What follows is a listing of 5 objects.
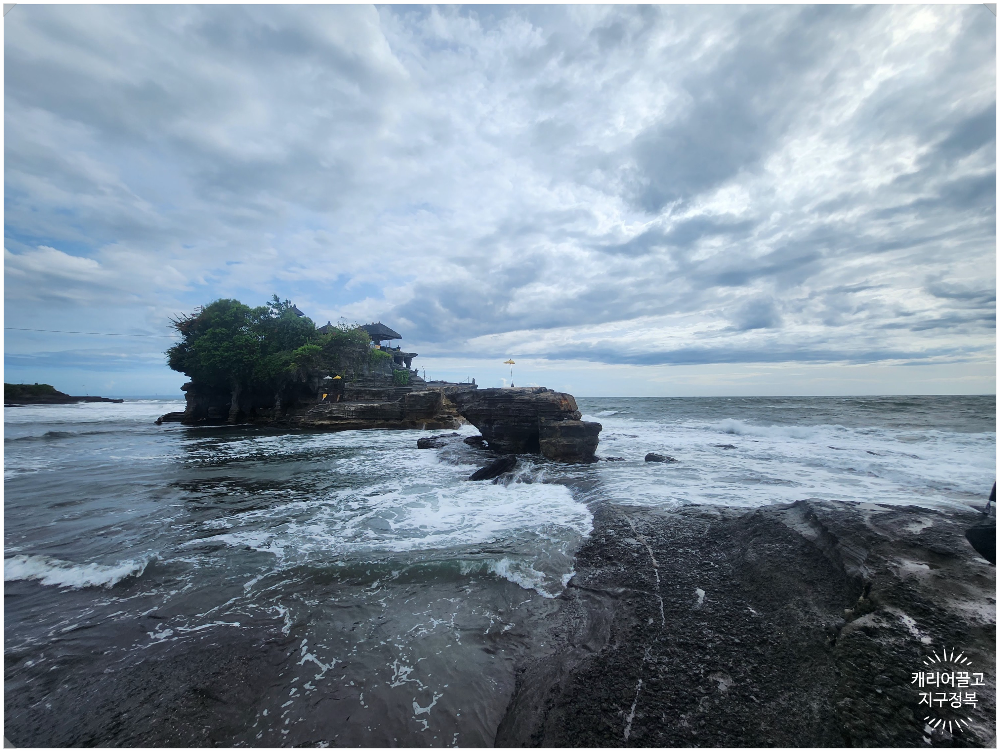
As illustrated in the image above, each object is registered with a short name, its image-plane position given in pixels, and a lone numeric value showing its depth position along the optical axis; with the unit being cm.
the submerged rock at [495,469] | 1346
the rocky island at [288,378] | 3278
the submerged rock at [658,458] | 1479
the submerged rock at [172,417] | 3716
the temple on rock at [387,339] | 5006
